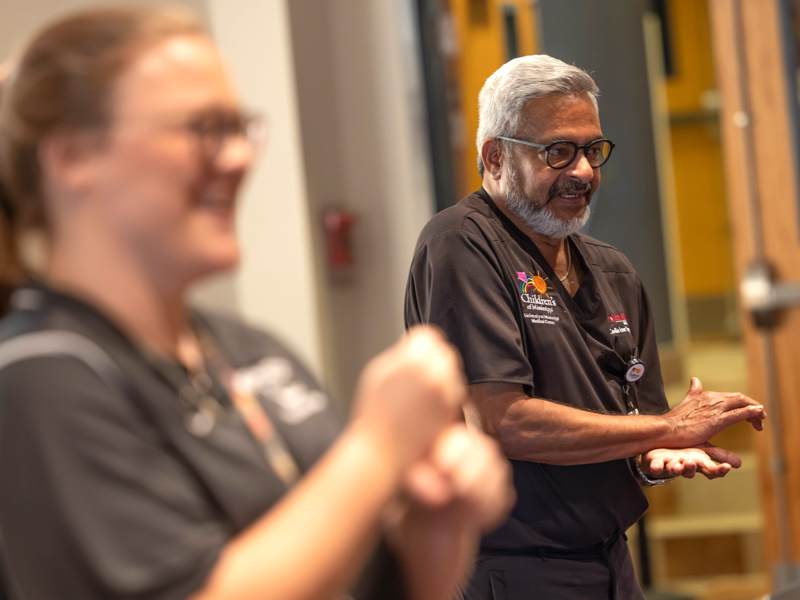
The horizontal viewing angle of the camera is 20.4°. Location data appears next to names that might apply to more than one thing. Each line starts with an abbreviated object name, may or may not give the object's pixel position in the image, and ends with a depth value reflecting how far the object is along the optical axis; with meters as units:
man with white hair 3.05
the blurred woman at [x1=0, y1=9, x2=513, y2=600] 2.30
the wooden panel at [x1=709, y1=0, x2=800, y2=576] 4.50
